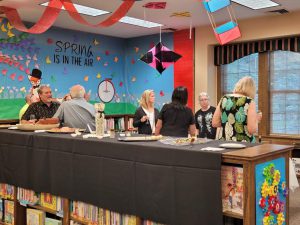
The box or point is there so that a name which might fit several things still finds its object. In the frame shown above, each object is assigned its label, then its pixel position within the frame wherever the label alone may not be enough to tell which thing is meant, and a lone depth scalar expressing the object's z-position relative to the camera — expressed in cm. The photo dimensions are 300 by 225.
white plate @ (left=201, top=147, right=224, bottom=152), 238
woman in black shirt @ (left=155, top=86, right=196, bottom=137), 396
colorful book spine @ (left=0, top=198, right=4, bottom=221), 397
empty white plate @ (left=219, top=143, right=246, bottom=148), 252
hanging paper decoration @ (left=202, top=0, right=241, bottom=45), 464
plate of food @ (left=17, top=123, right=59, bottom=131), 375
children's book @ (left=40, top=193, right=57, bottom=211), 337
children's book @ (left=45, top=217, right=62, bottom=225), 331
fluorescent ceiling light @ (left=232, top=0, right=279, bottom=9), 519
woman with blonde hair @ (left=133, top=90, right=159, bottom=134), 466
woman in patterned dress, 338
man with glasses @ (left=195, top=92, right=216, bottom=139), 477
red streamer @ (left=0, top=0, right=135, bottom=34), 304
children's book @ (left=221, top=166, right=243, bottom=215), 228
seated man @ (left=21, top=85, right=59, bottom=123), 469
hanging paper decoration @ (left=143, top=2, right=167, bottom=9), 512
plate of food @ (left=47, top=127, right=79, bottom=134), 353
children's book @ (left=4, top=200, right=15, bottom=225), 382
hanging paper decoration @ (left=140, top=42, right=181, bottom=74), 568
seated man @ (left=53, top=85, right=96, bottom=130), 391
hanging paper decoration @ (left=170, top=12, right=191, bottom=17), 586
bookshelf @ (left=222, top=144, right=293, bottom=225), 222
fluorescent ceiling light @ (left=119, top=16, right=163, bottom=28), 637
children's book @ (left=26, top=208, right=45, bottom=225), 347
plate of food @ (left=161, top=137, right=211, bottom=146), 262
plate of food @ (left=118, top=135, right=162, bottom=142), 288
